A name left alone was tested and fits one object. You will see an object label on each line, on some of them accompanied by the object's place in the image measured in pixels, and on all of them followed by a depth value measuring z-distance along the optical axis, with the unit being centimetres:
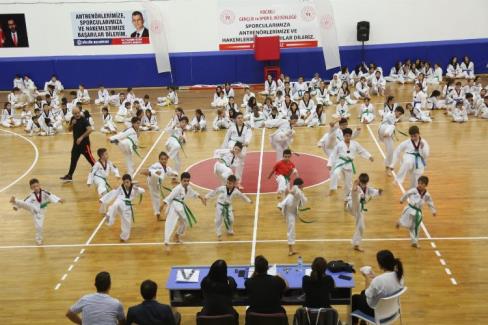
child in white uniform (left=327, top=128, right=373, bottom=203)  1298
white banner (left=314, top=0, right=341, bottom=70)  2591
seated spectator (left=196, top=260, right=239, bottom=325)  687
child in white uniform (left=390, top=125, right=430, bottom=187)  1248
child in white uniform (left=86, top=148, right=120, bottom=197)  1291
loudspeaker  2620
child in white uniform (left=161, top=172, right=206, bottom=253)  1116
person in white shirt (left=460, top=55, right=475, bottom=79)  2591
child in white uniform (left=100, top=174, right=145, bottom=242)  1159
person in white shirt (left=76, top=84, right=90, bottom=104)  2472
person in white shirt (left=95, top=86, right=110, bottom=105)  2458
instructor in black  1482
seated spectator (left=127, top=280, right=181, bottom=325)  620
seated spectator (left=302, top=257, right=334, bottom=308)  688
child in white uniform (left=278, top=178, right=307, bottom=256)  1041
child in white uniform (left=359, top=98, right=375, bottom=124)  1958
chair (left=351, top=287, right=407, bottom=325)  717
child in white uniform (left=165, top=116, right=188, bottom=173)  1442
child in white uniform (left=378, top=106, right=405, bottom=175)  1459
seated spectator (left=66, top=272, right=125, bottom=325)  632
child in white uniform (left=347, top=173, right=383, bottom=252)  1049
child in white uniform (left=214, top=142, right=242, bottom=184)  1287
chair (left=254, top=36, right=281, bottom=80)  2620
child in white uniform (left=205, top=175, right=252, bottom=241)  1133
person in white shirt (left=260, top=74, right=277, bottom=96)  2492
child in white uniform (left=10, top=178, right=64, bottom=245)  1151
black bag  812
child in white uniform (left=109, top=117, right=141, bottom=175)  1436
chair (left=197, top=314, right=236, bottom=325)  670
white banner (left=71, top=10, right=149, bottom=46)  2689
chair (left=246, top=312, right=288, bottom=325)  672
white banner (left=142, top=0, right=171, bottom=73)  2655
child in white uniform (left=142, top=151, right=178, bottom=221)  1222
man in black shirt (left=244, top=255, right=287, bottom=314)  690
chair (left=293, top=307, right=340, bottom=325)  673
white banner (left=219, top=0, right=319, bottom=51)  2669
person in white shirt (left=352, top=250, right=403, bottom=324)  705
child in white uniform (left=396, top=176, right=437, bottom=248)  1059
